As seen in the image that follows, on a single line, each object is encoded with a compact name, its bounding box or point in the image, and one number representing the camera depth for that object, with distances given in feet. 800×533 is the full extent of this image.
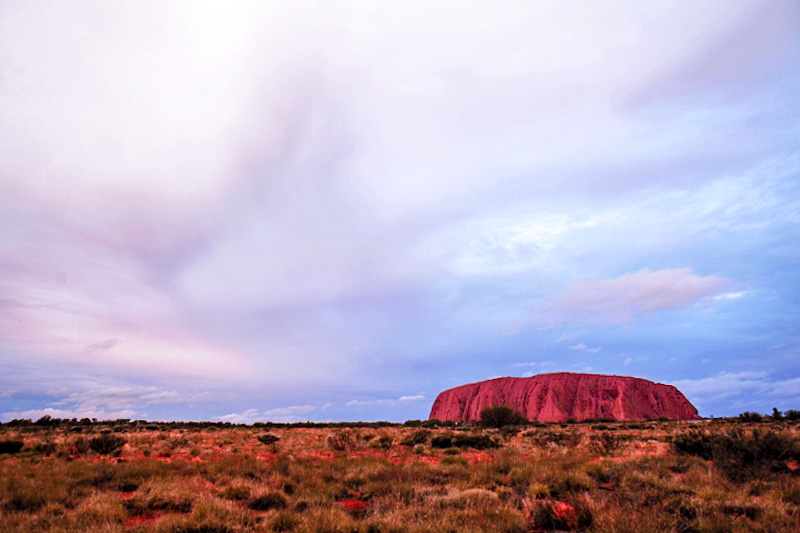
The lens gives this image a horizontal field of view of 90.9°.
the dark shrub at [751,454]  35.65
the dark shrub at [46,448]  62.39
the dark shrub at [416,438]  80.67
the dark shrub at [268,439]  86.53
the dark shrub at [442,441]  75.05
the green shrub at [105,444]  64.75
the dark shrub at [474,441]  71.67
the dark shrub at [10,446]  63.93
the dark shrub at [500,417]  176.96
